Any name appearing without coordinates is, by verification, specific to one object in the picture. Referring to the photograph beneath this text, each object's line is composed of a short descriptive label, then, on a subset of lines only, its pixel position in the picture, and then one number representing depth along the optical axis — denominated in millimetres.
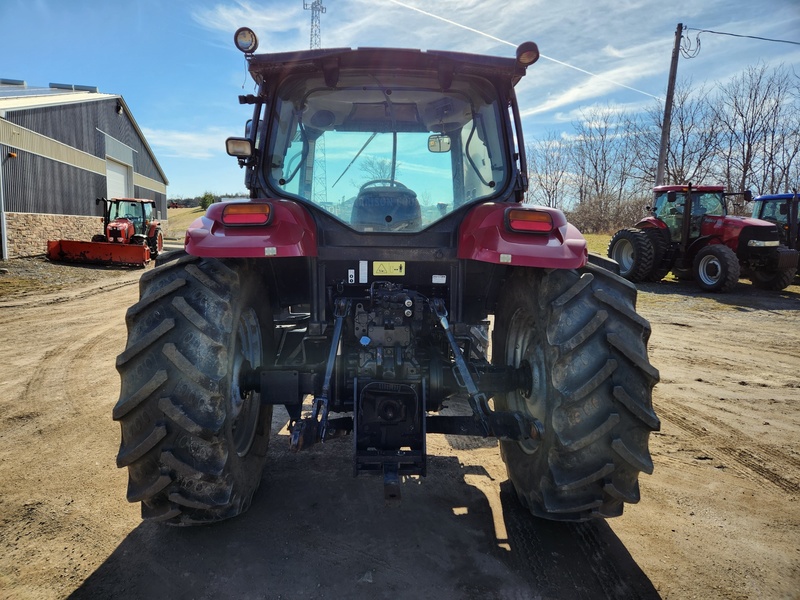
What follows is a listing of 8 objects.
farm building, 16609
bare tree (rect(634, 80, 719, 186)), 27891
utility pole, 16344
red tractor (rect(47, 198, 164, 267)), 15250
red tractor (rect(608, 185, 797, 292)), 11898
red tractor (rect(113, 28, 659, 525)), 2230
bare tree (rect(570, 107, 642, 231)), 37125
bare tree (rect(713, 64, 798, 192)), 26594
